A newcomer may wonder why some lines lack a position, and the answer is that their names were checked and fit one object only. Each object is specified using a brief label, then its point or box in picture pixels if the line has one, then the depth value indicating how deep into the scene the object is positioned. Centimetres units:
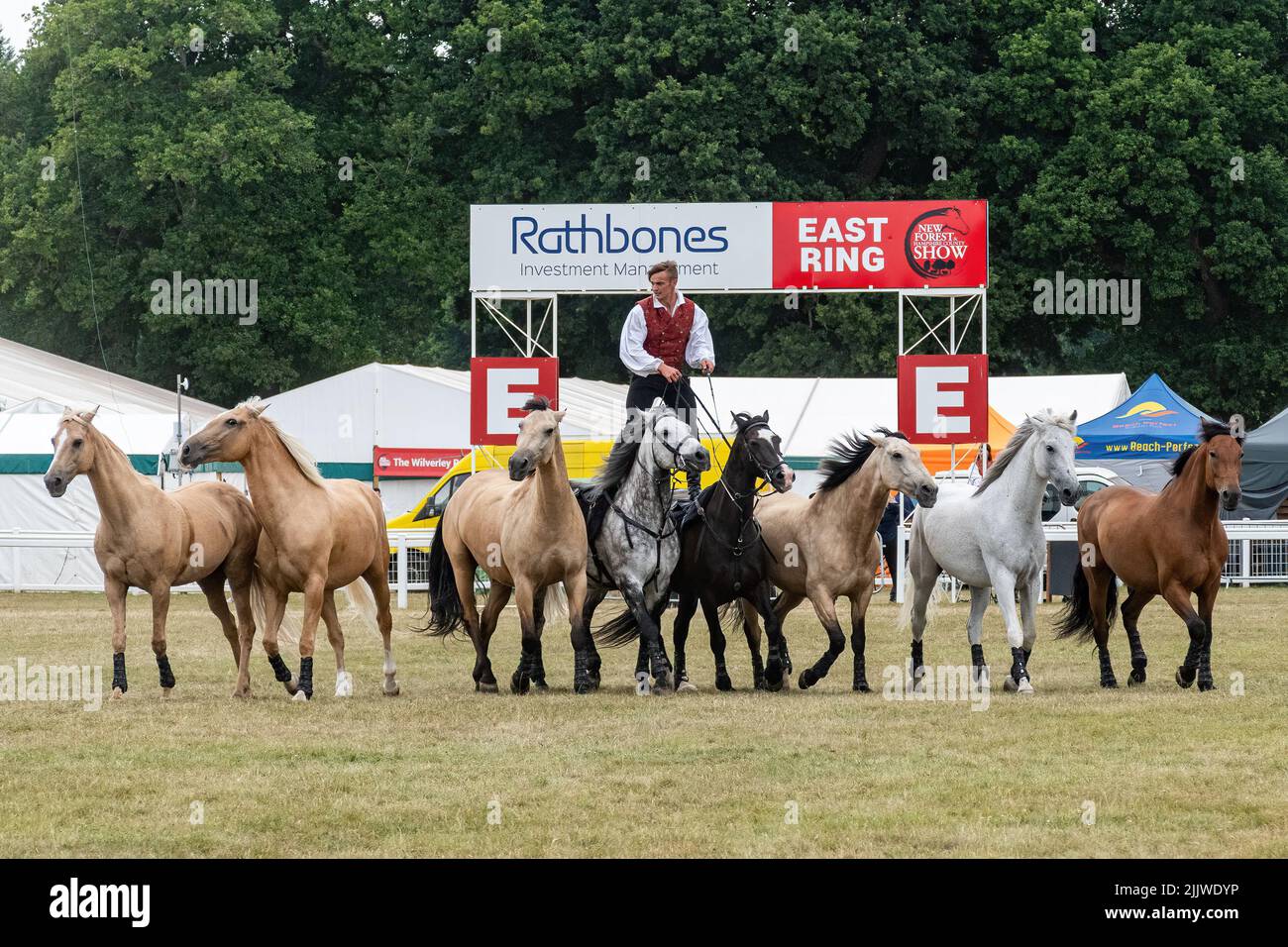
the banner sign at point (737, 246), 2422
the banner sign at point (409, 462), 2986
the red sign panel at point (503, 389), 2397
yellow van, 2591
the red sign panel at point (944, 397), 2398
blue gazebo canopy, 2925
